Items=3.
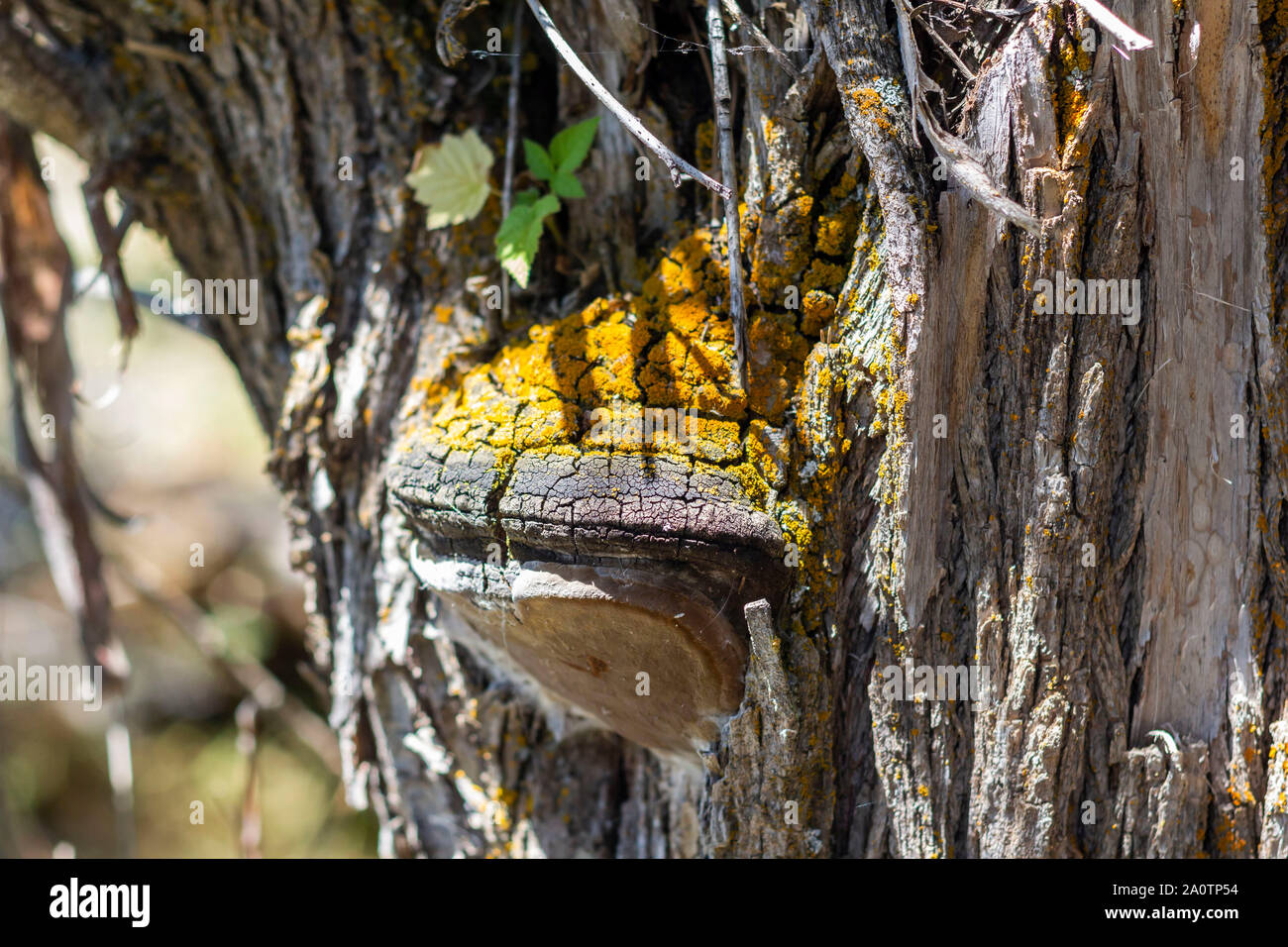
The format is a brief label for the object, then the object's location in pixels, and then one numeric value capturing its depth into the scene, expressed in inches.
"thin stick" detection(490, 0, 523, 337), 39.3
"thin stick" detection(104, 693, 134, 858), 44.7
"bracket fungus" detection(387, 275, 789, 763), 36.7
